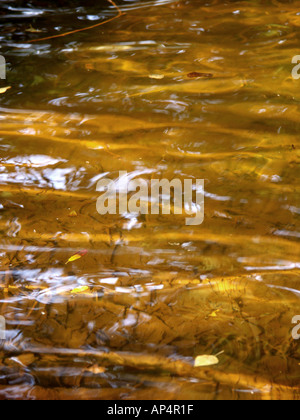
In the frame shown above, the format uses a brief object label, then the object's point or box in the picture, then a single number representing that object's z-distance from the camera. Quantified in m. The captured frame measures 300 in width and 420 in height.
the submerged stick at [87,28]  4.75
